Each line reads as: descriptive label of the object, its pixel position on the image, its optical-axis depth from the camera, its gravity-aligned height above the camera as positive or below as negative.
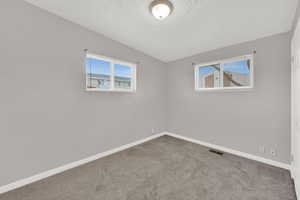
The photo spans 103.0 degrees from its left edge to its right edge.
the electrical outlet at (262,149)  2.17 -0.95
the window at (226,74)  2.41 +0.55
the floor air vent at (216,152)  2.54 -1.17
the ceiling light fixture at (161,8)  1.57 +1.23
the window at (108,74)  2.43 +0.56
